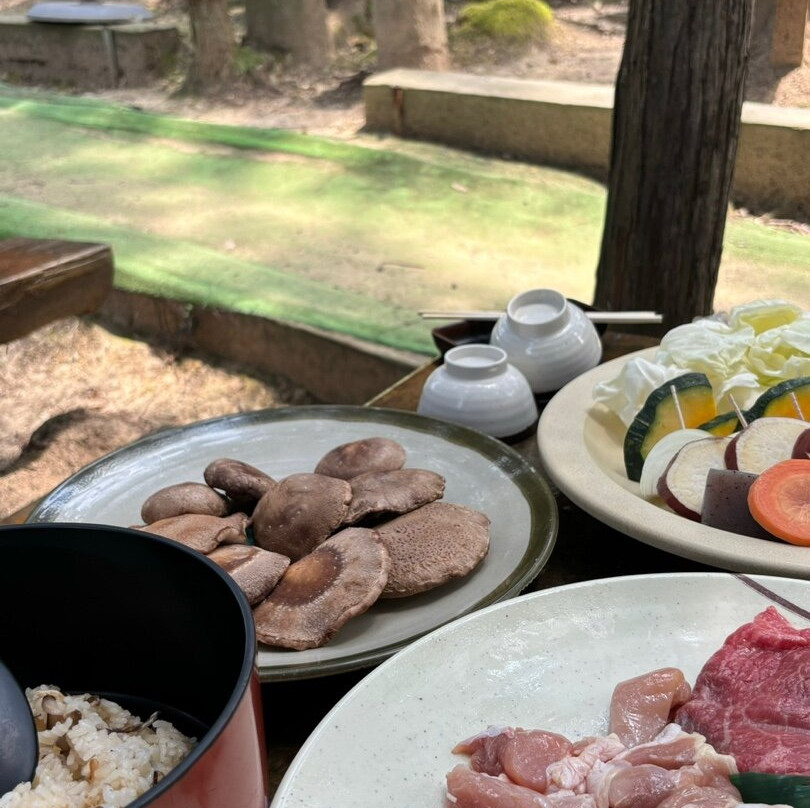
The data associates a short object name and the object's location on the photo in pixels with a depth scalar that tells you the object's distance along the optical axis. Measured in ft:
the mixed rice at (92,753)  2.29
